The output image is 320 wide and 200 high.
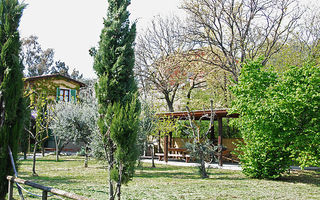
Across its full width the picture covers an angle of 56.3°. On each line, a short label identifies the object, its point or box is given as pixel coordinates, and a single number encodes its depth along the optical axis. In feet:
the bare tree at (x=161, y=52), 77.56
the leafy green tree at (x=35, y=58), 157.17
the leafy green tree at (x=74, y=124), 49.88
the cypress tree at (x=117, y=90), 19.57
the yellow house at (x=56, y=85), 92.17
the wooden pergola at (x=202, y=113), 50.96
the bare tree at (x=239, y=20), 56.49
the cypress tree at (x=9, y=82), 19.58
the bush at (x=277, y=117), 33.73
